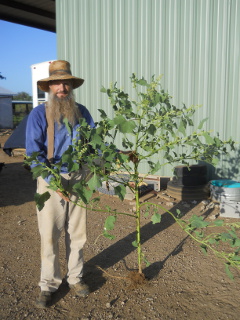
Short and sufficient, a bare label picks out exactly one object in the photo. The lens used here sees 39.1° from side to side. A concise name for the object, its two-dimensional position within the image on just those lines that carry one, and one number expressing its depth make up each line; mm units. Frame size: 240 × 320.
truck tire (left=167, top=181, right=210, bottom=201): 6164
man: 2922
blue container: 5445
